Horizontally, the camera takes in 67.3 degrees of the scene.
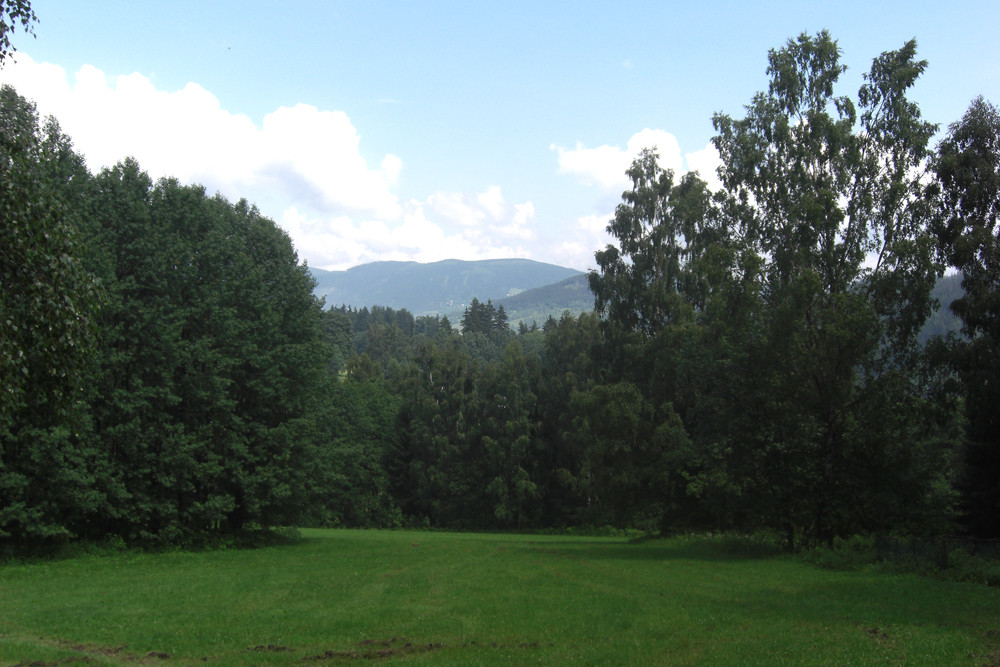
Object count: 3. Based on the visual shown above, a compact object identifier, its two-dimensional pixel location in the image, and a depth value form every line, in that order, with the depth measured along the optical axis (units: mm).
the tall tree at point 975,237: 26891
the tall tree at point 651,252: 49281
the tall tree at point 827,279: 32406
